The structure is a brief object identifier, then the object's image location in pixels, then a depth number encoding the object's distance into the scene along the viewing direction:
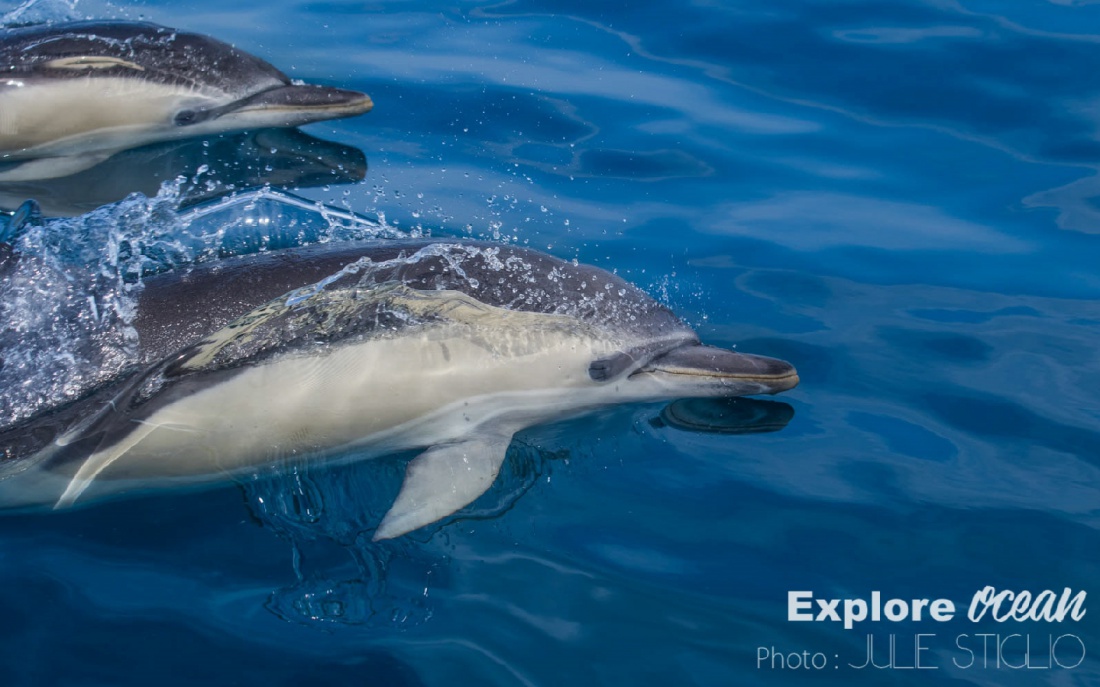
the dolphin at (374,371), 4.34
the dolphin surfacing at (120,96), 7.43
